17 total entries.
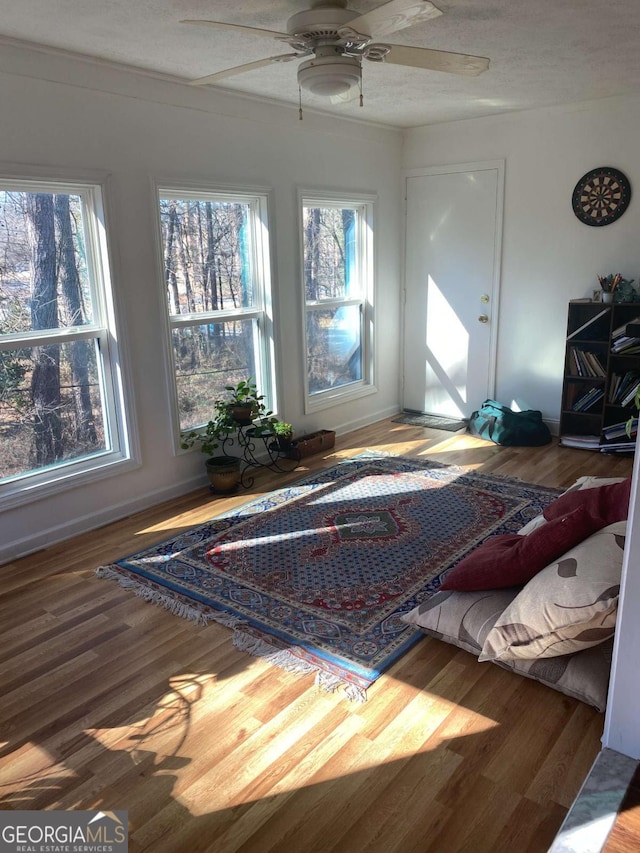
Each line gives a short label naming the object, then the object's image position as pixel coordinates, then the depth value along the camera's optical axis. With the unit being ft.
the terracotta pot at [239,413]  14.57
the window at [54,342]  11.37
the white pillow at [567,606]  6.97
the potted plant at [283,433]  15.38
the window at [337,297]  17.44
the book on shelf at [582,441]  16.42
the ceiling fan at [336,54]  8.75
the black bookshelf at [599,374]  15.70
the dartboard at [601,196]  15.74
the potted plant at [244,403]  14.58
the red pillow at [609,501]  7.87
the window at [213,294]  13.96
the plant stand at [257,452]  15.01
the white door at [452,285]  18.13
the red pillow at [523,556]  8.01
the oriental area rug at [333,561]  8.87
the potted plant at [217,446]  14.17
